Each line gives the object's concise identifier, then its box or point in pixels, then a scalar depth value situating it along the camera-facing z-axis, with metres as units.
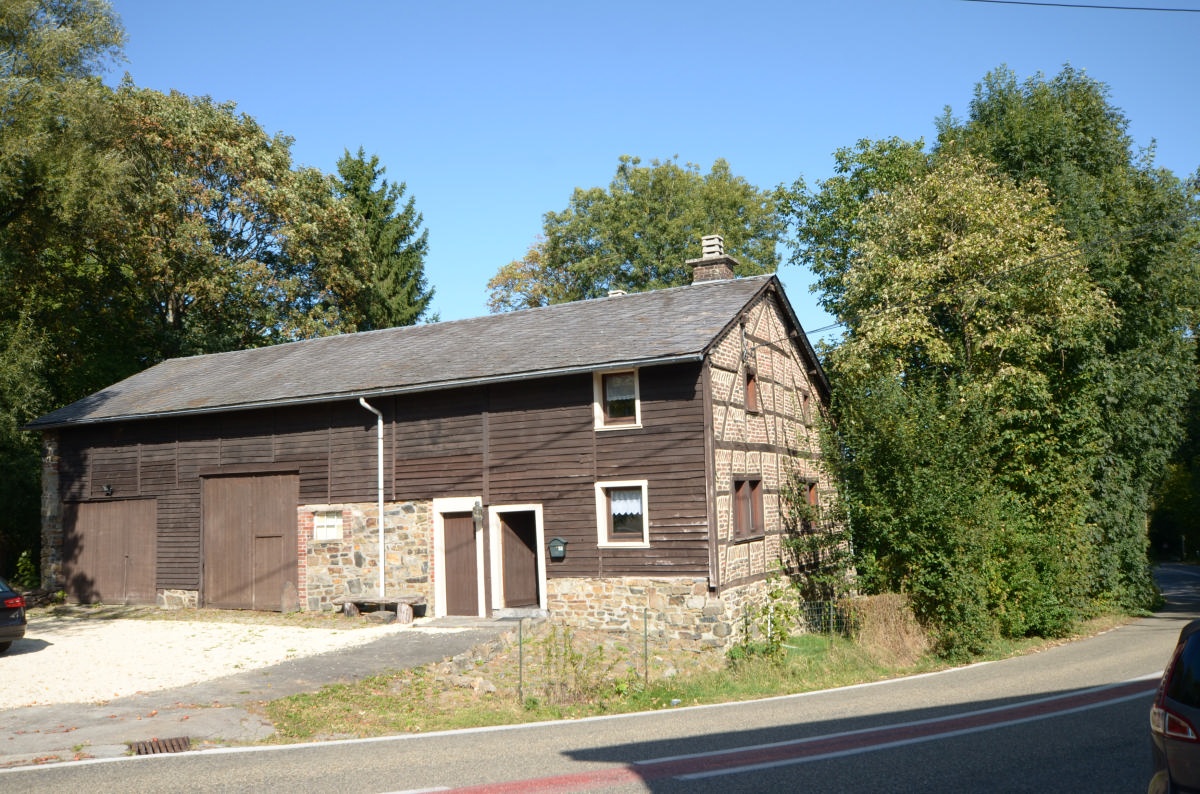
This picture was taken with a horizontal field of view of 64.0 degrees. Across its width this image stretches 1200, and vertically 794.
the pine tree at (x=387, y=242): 44.34
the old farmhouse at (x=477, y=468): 18.48
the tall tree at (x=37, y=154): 23.33
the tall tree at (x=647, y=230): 43.28
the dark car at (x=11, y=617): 16.62
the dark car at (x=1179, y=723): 5.33
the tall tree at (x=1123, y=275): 25.58
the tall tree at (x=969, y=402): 18.28
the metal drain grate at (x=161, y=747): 10.08
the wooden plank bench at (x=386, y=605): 19.73
